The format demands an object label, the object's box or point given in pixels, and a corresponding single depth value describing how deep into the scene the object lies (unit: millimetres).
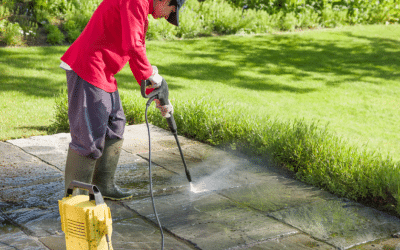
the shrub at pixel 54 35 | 9105
